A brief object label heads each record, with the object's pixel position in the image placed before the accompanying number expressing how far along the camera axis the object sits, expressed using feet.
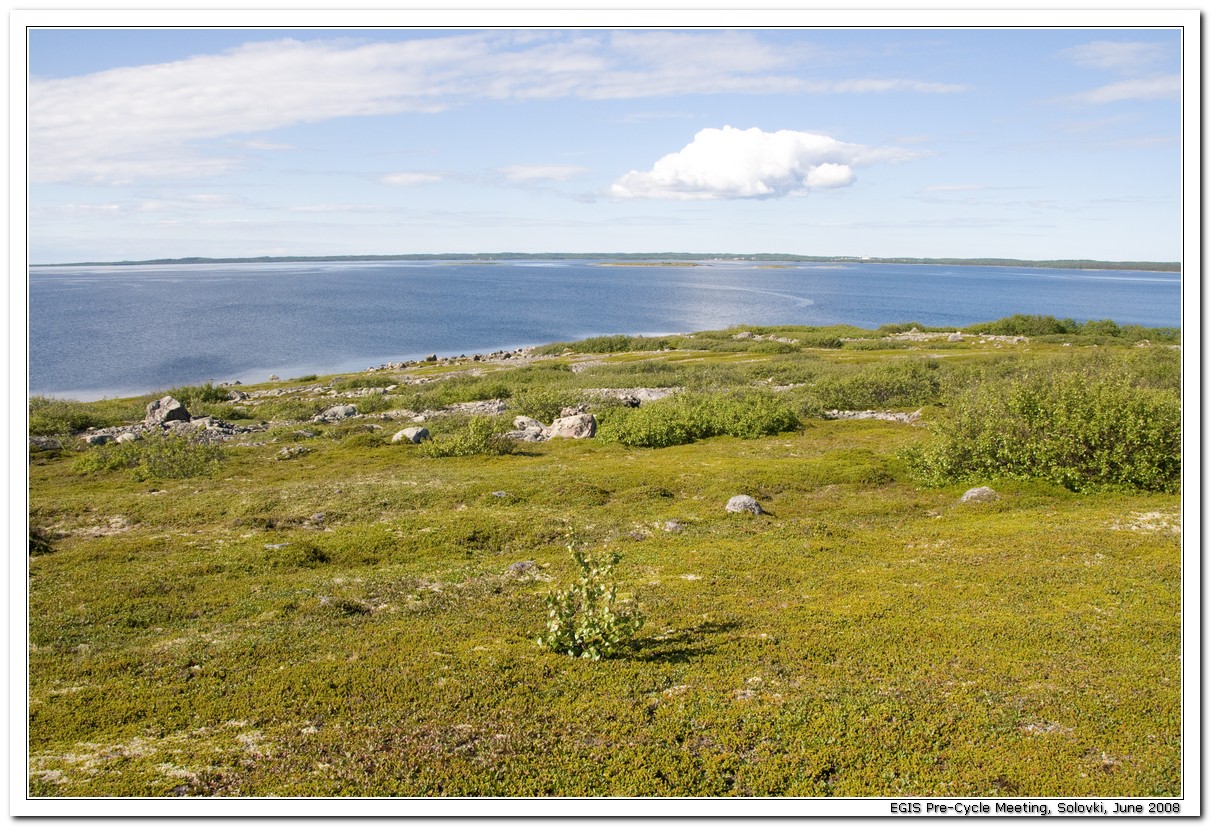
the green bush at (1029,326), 310.86
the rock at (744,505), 81.25
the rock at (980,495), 82.84
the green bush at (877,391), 164.45
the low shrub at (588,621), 42.42
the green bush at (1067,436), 81.30
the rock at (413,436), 137.69
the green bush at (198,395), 195.83
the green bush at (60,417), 144.46
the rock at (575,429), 139.85
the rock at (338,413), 170.80
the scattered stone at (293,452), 128.57
